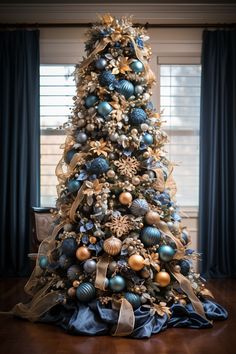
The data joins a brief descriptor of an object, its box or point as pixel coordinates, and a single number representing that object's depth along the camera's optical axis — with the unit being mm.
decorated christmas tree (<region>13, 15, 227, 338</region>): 2996
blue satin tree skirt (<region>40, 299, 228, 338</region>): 2867
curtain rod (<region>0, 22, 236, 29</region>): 4926
